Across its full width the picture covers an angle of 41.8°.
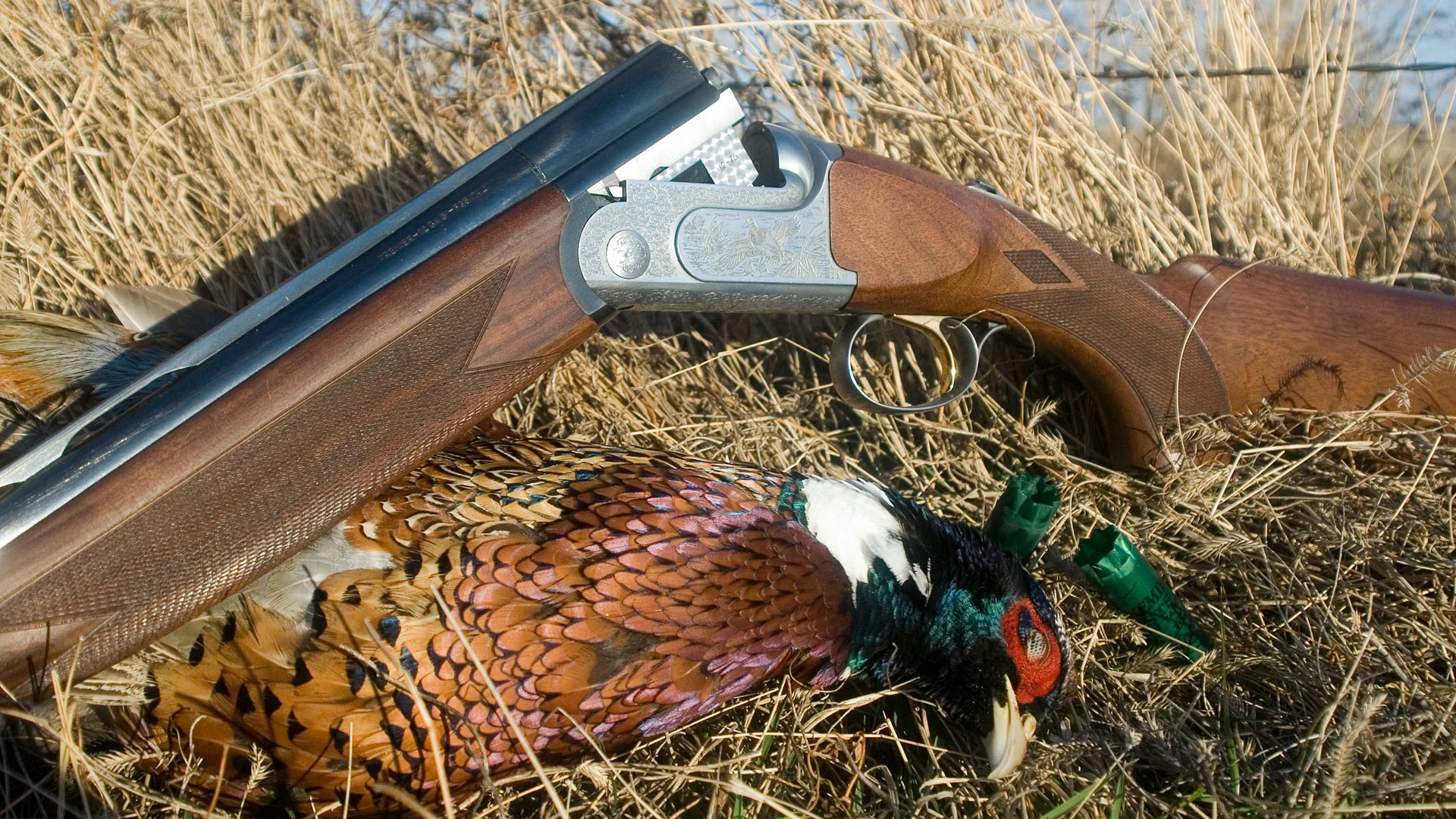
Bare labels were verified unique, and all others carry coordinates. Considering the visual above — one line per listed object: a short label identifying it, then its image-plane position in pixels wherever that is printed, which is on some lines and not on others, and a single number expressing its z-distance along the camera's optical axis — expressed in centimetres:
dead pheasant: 66
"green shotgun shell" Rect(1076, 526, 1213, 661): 74
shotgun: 65
